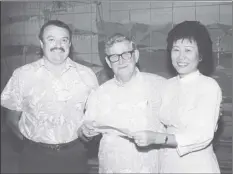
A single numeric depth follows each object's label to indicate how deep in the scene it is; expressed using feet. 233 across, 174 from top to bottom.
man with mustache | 3.55
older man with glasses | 3.18
